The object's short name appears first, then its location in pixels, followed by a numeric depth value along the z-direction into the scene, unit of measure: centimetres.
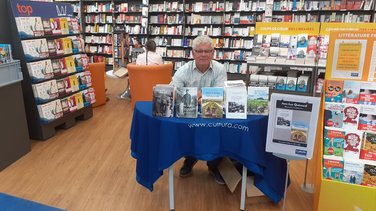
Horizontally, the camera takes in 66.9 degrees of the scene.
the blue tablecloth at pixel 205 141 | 220
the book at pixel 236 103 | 225
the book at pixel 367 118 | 219
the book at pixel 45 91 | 369
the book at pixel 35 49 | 355
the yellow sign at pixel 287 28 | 442
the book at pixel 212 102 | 227
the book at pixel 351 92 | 225
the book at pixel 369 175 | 206
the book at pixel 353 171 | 209
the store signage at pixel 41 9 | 349
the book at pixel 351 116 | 222
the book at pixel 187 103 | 229
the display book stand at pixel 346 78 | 202
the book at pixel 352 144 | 217
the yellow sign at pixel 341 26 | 388
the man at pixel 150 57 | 526
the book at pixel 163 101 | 227
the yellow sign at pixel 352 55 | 225
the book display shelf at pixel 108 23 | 861
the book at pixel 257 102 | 230
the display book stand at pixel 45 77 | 358
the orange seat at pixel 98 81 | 528
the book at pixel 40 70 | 362
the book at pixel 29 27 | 348
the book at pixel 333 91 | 230
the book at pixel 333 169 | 213
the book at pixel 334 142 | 221
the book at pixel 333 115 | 227
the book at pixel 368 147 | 214
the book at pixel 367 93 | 221
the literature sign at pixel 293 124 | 196
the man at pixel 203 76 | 291
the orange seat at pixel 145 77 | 486
